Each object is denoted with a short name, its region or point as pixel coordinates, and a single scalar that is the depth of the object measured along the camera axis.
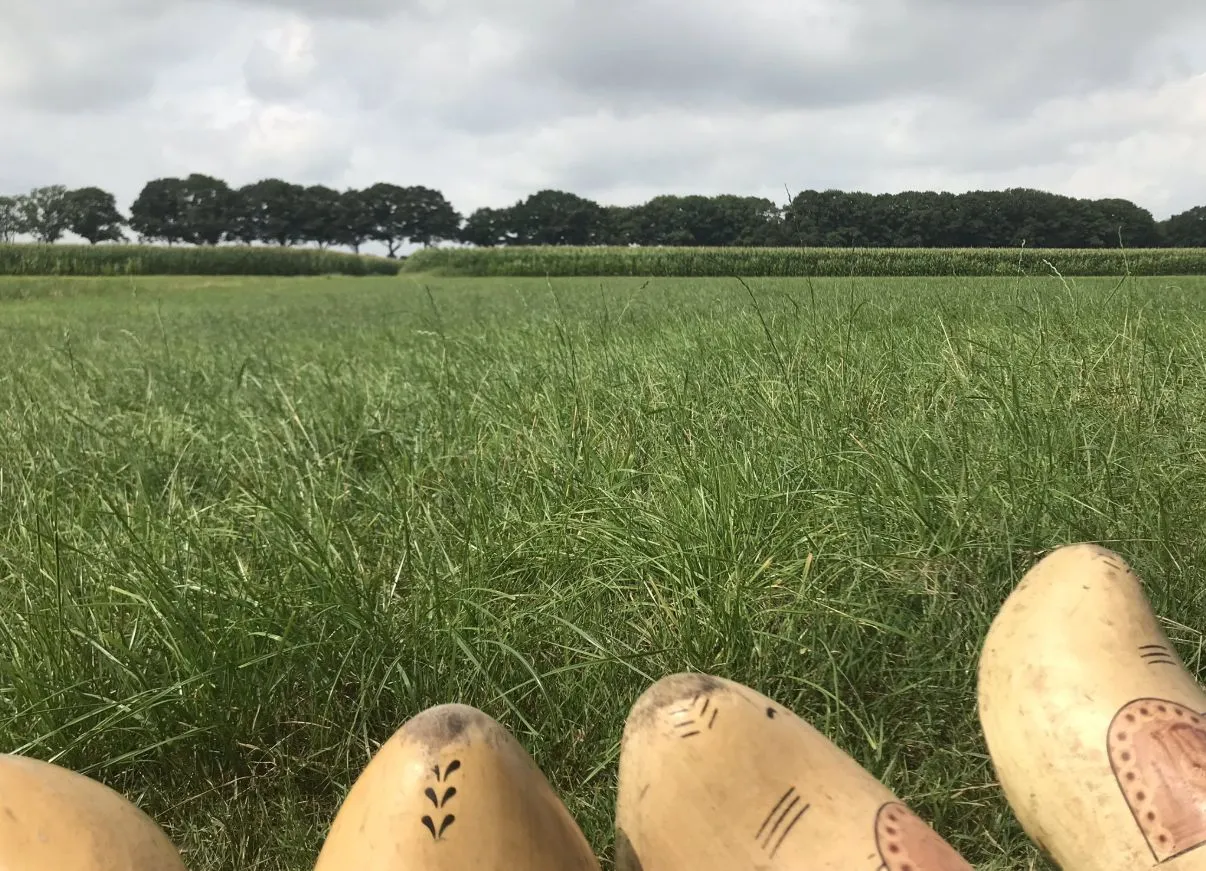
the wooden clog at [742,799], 0.94
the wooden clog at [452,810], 0.84
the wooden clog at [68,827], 0.88
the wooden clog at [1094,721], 1.02
